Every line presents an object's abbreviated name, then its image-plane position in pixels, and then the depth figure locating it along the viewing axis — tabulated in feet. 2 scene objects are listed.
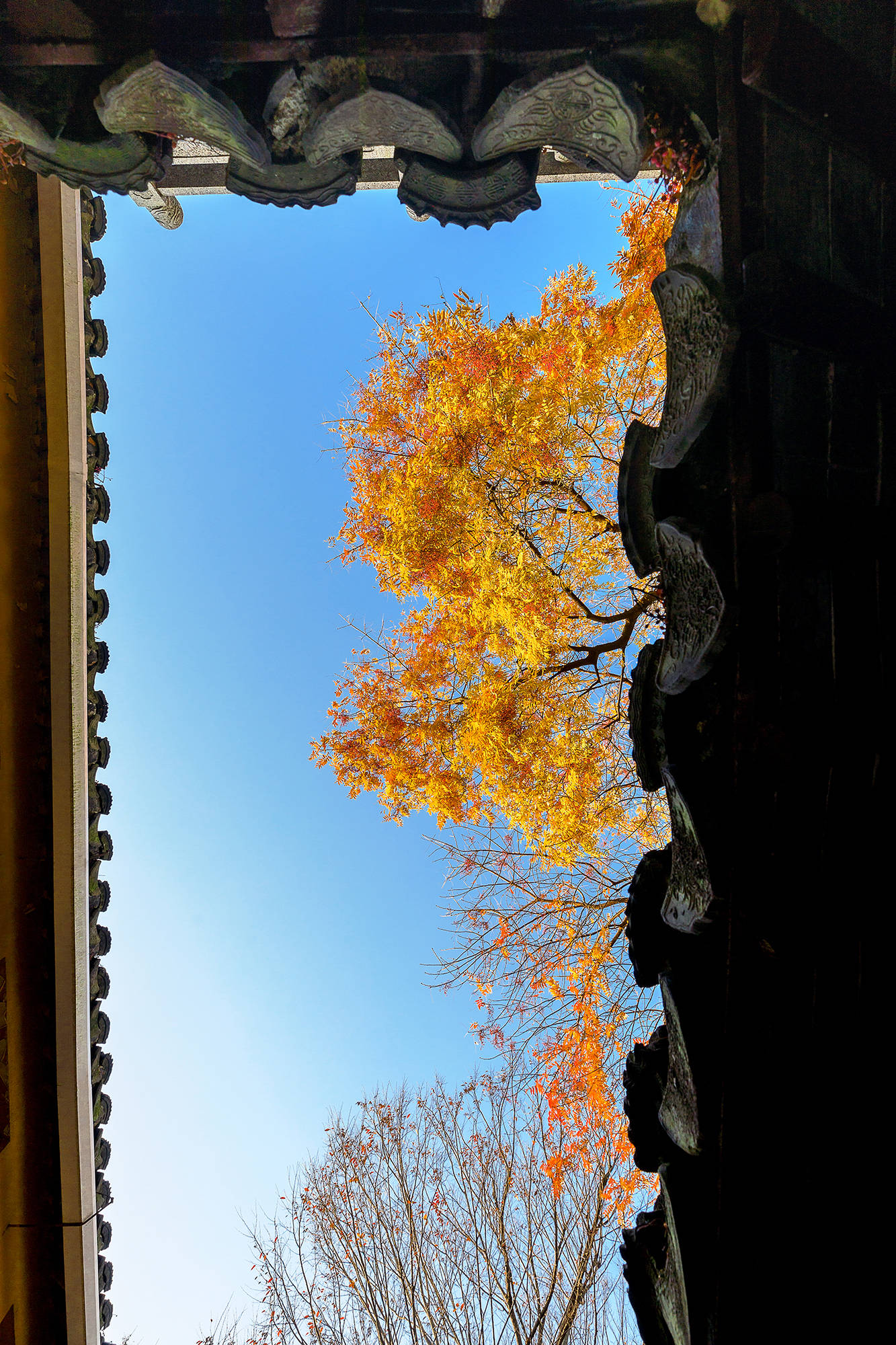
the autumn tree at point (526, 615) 36.29
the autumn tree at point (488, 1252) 33.09
